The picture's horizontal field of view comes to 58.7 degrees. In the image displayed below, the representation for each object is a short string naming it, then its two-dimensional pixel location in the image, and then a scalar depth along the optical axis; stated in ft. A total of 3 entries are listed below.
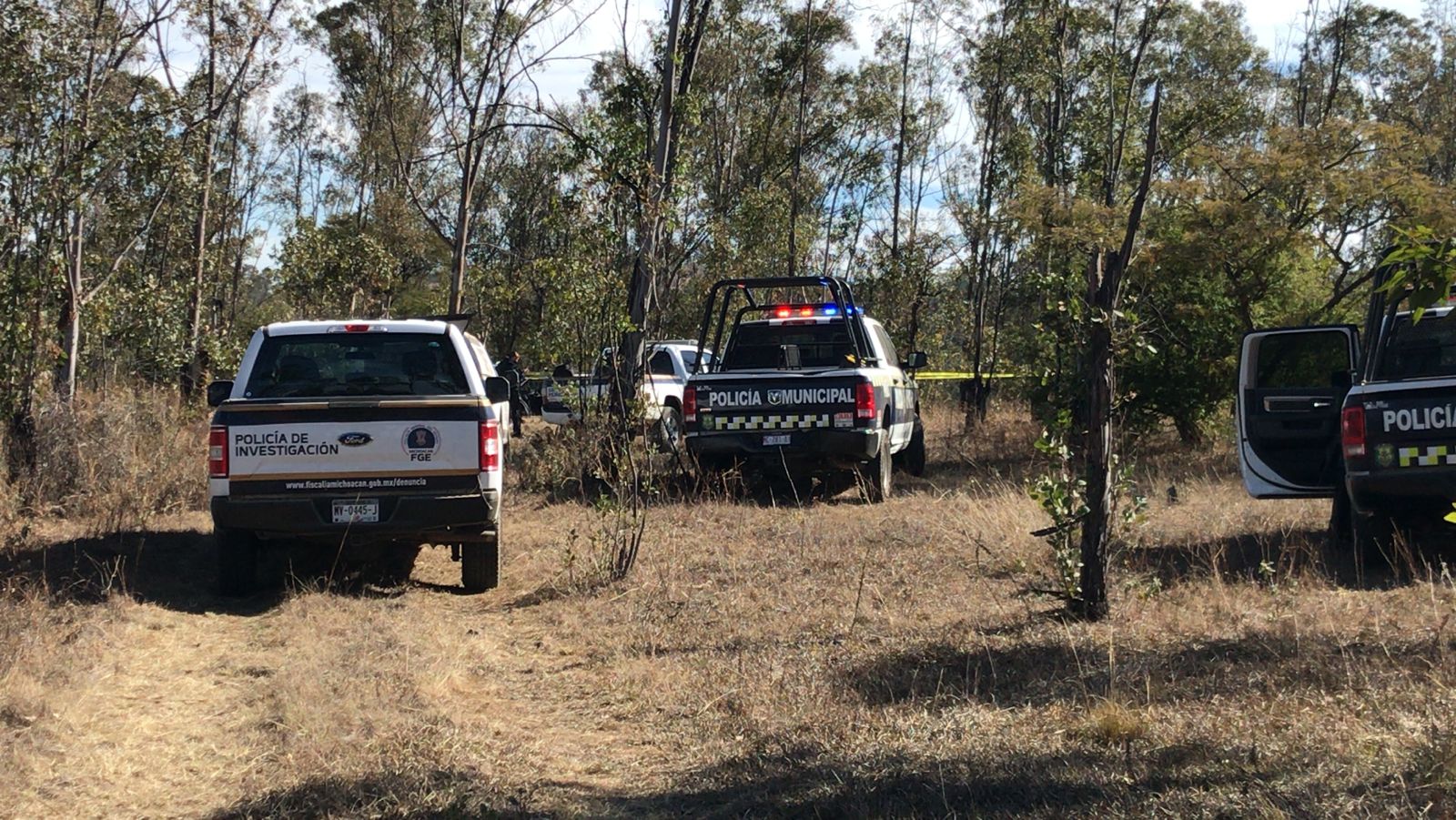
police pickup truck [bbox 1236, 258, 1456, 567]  25.11
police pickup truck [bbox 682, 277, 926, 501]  40.65
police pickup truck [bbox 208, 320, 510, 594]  26.35
